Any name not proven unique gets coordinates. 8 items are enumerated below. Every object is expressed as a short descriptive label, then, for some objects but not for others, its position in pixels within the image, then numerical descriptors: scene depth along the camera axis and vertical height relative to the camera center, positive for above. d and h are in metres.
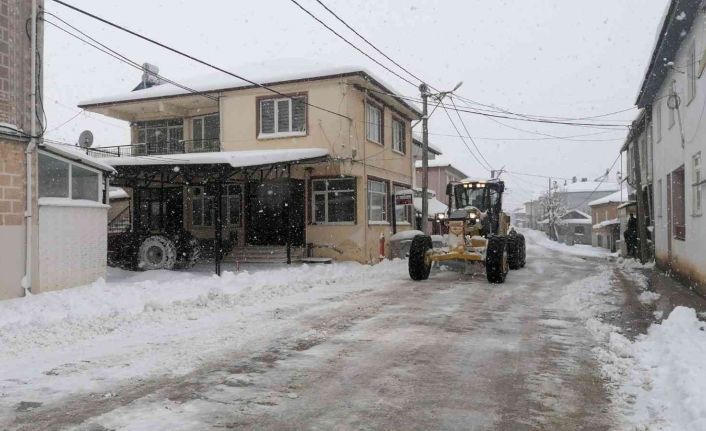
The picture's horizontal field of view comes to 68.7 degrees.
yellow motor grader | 12.99 -0.32
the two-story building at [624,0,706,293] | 11.20 +2.30
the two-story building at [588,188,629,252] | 35.69 +0.43
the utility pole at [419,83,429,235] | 19.62 +2.72
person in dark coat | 22.22 -0.60
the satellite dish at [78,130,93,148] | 18.88 +3.24
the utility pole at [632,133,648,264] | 20.12 +0.16
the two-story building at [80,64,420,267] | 18.61 +2.44
